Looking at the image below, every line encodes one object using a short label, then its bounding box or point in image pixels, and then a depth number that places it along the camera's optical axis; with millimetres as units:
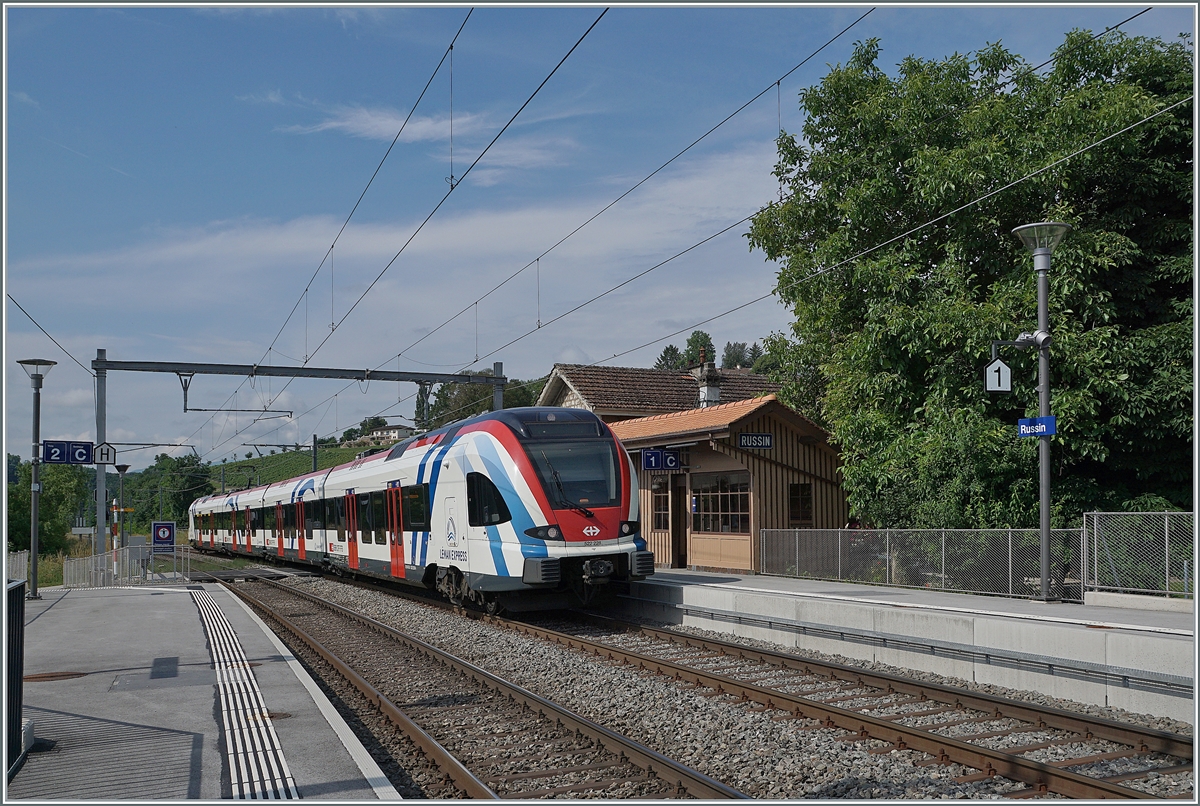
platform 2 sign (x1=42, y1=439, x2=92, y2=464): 19172
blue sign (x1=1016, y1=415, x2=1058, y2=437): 13727
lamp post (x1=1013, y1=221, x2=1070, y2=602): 13841
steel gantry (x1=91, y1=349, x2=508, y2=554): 25750
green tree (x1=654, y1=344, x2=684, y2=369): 142375
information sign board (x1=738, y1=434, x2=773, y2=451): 21328
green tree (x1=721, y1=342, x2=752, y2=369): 177588
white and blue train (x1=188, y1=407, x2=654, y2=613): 14672
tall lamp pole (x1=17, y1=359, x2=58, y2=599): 18406
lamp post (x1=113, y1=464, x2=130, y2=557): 40125
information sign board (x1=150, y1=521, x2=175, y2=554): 26750
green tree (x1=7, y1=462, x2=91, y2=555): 70500
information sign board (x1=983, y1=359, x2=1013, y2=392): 14573
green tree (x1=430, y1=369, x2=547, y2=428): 84850
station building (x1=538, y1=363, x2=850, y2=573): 21859
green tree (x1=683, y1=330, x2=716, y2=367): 127438
